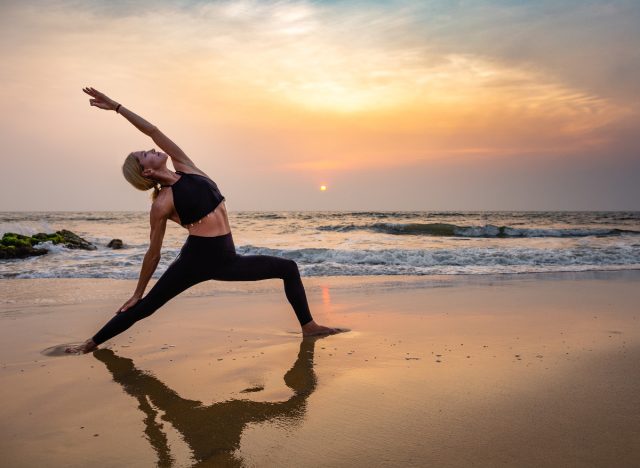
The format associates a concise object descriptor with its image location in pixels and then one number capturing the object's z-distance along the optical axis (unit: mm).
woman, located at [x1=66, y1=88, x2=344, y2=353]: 4195
